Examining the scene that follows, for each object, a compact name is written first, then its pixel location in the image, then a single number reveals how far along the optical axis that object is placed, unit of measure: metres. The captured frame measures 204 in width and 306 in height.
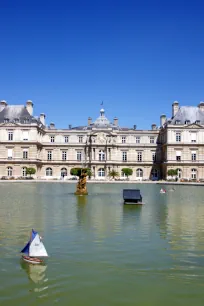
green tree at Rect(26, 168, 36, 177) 55.94
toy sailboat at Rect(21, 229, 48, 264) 8.05
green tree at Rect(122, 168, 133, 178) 58.62
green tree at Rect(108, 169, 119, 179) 58.71
